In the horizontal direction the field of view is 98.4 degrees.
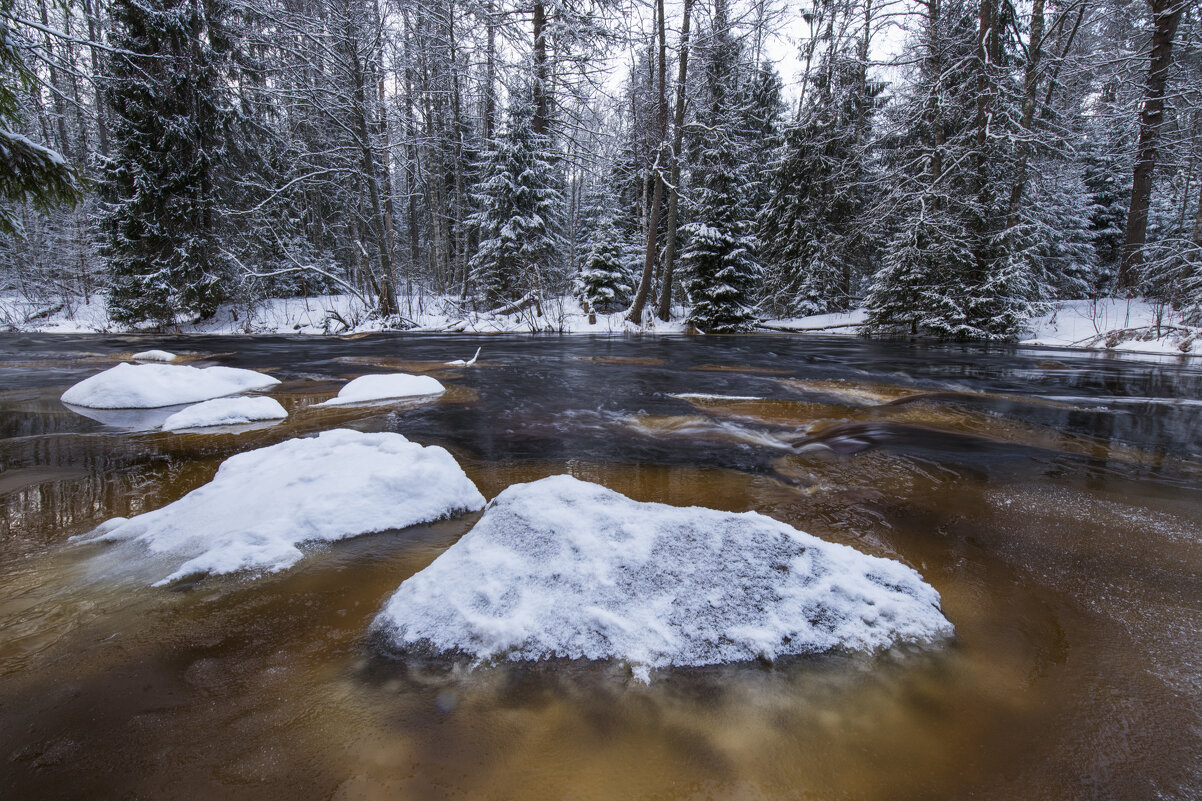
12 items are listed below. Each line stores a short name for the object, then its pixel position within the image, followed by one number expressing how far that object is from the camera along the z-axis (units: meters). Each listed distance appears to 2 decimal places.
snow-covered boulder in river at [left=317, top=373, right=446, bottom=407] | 6.51
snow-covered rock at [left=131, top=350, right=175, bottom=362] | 9.88
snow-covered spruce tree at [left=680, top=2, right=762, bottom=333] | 17.11
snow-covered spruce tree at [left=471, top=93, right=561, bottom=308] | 19.14
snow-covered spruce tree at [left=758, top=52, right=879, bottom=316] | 18.50
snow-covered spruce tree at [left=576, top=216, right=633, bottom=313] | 20.08
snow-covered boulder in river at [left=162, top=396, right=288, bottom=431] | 5.17
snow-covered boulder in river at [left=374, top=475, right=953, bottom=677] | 1.93
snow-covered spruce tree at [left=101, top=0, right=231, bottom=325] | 15.75
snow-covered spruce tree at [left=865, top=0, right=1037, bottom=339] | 12.84
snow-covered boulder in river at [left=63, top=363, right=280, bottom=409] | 6.06
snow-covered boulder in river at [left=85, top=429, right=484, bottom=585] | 2.63
